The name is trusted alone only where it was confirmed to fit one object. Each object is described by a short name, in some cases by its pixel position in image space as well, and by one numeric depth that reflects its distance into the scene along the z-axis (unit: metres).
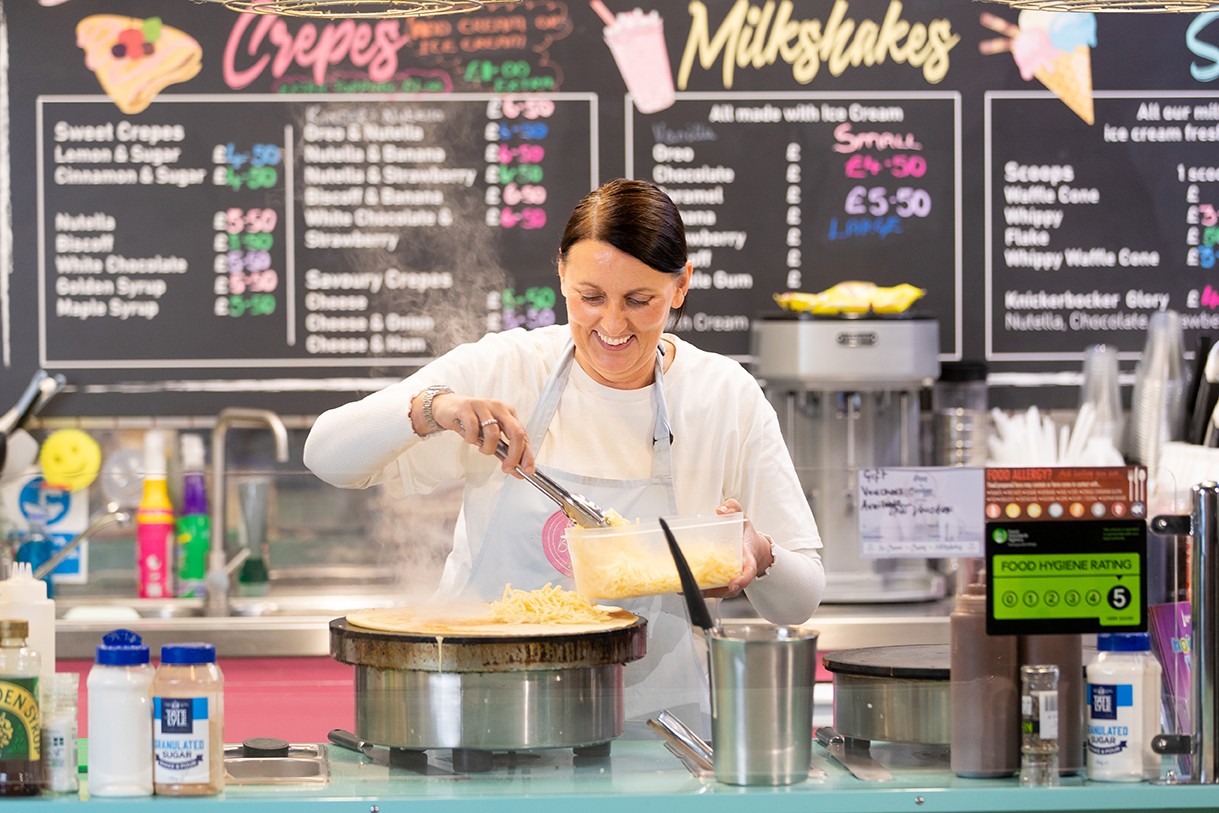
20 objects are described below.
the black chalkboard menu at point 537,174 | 6.83
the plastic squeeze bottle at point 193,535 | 3.99
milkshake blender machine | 6.04
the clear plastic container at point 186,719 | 3.56
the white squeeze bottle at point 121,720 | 3.56
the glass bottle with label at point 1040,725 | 3.65
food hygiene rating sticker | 3.69
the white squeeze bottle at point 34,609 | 3.69
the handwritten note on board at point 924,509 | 3.74
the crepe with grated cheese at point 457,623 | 3.65
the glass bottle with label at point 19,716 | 3.58
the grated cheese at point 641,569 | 3.73
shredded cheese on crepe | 3.75
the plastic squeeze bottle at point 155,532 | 4.10
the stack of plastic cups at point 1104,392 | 6.45
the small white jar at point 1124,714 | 3.65
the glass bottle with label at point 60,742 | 3.62
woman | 3.85
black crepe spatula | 3.70
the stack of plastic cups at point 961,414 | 6.44
